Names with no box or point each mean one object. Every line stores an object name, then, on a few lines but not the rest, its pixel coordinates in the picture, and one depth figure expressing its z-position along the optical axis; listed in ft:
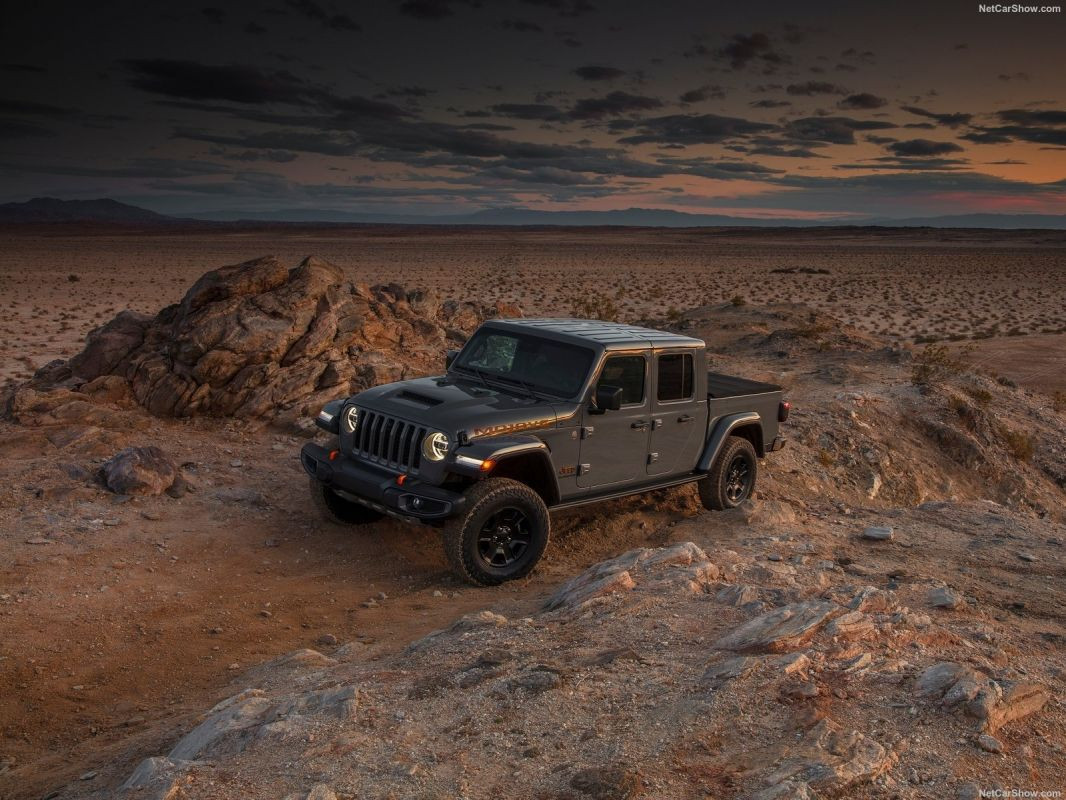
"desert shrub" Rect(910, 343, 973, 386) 55.36
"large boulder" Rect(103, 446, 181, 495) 32.17
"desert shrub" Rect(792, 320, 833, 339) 69.97
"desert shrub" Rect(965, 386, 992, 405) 55.52
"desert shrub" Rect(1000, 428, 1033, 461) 49.16
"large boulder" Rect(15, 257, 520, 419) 43.37
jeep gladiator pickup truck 25.76
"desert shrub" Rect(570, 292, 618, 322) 82.14
